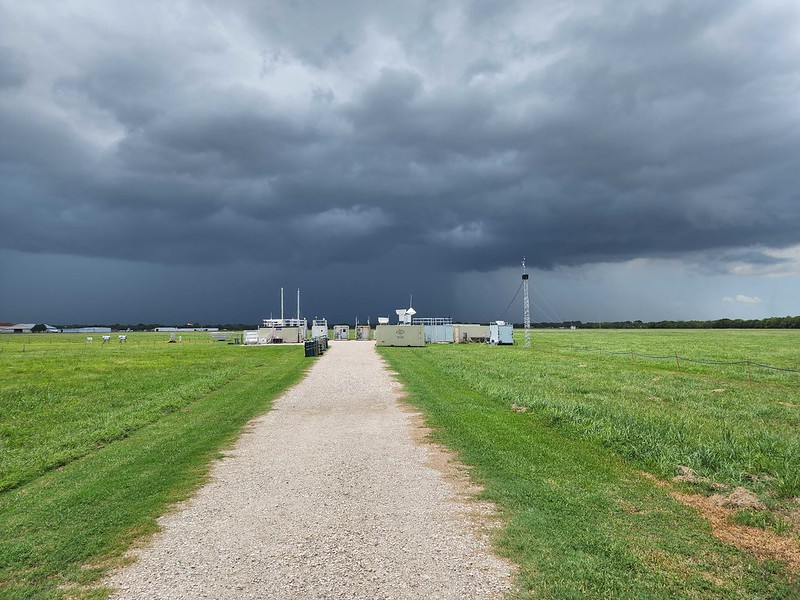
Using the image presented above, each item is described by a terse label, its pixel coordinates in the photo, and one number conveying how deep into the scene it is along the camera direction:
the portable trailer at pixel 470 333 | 65.31
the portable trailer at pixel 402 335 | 55.41
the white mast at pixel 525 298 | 51.78
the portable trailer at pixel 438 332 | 66.00
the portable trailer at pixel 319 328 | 67.97
